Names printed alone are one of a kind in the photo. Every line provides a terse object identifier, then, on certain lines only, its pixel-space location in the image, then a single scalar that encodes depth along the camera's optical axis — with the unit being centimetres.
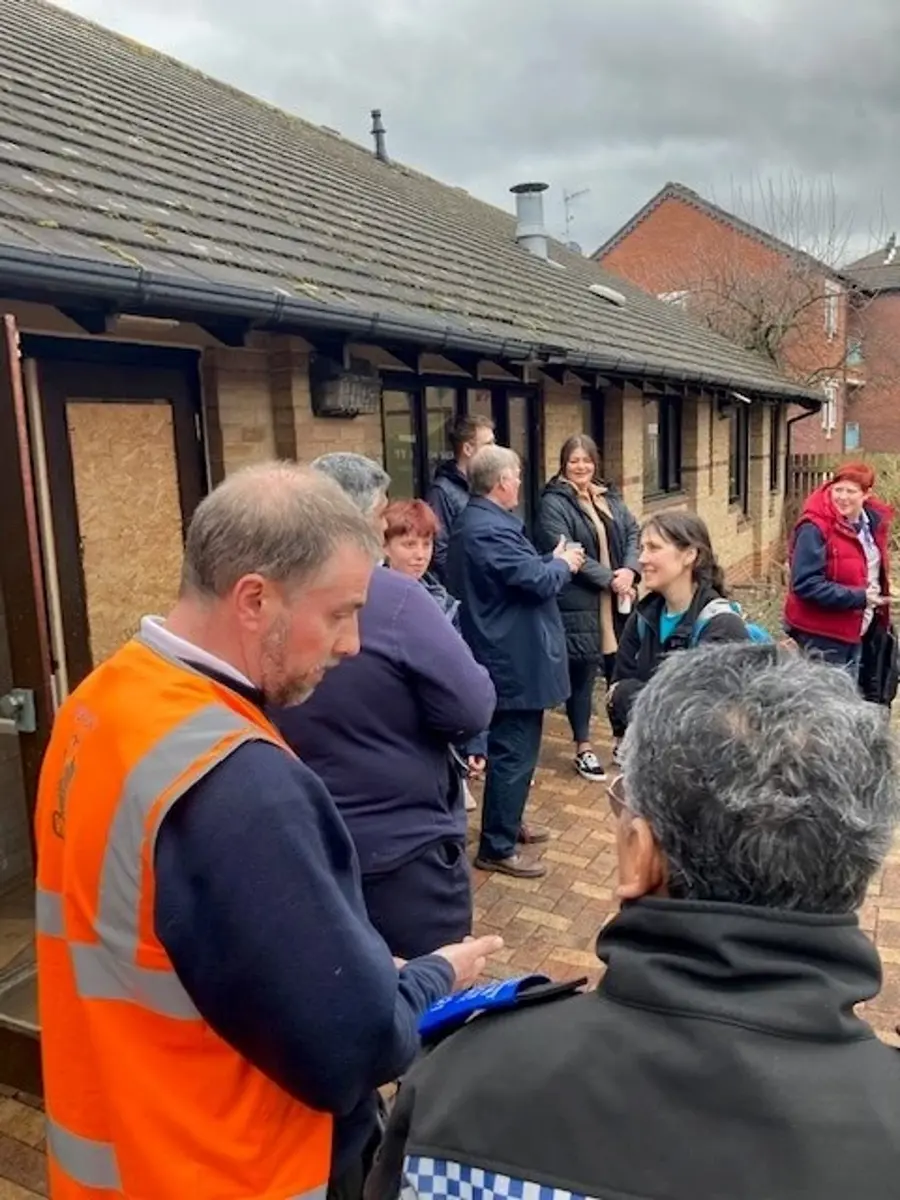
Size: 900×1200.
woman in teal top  342
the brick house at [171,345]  335
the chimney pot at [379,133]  1295
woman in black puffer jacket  537
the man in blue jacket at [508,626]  413
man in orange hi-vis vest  125
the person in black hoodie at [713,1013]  87
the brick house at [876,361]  3378
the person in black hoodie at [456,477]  504
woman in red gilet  510
